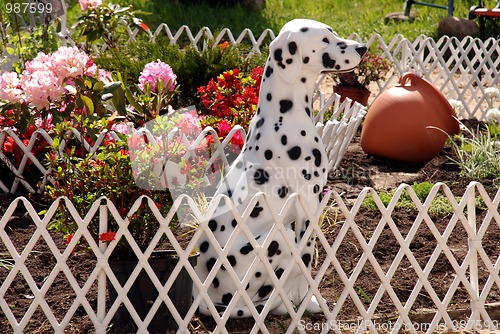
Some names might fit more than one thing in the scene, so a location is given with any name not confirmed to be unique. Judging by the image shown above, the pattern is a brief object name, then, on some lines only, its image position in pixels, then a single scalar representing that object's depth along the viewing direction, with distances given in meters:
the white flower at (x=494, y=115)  12.01
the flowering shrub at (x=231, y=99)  9.69
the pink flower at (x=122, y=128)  8.42
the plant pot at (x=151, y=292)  6.37
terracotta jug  11.27
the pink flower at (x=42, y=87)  7.73
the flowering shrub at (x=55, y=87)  7.71
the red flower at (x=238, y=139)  9.04
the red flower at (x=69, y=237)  6.29
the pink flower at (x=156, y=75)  9.48
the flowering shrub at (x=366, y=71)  13.34
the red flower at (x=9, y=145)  9.27
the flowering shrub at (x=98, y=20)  11.99
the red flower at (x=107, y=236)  5.94
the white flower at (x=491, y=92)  13.00
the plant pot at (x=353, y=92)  13.34
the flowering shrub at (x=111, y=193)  6.37
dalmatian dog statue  6.55
